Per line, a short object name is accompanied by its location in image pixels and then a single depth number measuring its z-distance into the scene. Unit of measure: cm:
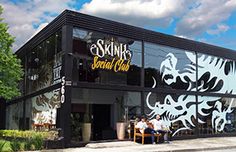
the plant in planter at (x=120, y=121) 1263
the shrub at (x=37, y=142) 989
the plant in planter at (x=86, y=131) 1193
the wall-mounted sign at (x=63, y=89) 1094
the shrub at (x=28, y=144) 967
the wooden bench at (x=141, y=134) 1171
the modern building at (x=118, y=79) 1135
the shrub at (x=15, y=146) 937
